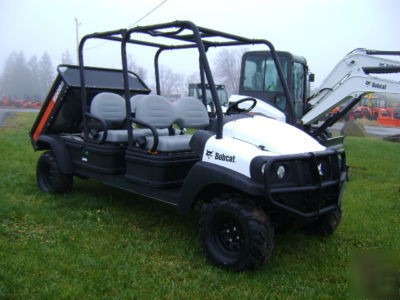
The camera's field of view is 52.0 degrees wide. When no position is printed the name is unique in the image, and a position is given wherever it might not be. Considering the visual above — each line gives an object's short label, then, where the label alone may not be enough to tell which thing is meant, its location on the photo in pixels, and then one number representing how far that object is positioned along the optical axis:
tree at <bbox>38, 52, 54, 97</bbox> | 85.55
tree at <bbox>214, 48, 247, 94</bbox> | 49.97
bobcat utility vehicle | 3.29
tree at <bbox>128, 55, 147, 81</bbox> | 47.45
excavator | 7.20
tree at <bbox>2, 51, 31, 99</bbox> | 81.69
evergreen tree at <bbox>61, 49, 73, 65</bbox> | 87.22
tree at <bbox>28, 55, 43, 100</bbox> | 82.45
